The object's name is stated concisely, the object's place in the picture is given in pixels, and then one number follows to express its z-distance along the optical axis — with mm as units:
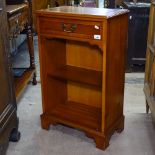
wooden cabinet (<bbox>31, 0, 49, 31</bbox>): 5047
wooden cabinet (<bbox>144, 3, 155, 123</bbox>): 2014
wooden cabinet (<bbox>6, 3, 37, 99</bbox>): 2202
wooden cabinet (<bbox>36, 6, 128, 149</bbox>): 1674
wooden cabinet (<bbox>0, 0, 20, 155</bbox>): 1698
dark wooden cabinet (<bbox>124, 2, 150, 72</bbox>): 3064
